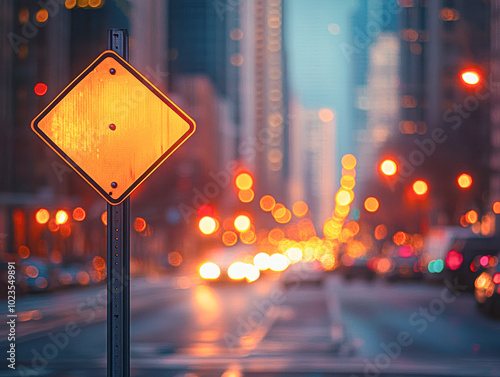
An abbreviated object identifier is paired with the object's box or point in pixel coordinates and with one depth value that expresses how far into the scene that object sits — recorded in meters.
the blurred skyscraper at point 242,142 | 183.46
